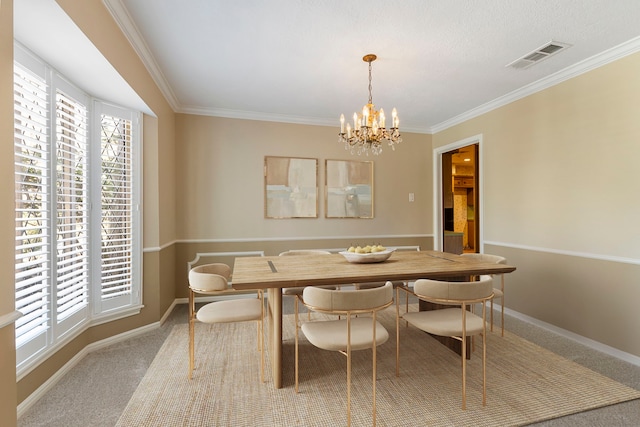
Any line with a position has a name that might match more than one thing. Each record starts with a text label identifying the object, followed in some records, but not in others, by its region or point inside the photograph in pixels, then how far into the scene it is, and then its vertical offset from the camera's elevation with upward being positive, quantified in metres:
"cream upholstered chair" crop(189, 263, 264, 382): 2.05 -0.74
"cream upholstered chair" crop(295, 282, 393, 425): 1.66 -0.55
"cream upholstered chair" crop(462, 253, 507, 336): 2.71 -0.46
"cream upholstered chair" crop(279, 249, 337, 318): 2.78 -0.44
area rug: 1.76 -1.22
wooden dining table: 1.92 -0.43
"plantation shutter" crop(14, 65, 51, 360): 1.81 +0.01
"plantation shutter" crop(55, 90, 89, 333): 2.23 +0.01
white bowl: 2.42 -0.38
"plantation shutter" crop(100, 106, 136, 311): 2.71 +0.03
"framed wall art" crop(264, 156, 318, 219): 4.21 +0.34
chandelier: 2.62 +0.74
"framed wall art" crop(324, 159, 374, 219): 4.47 +0.34
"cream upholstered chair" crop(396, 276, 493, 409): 1.82 -0.55
